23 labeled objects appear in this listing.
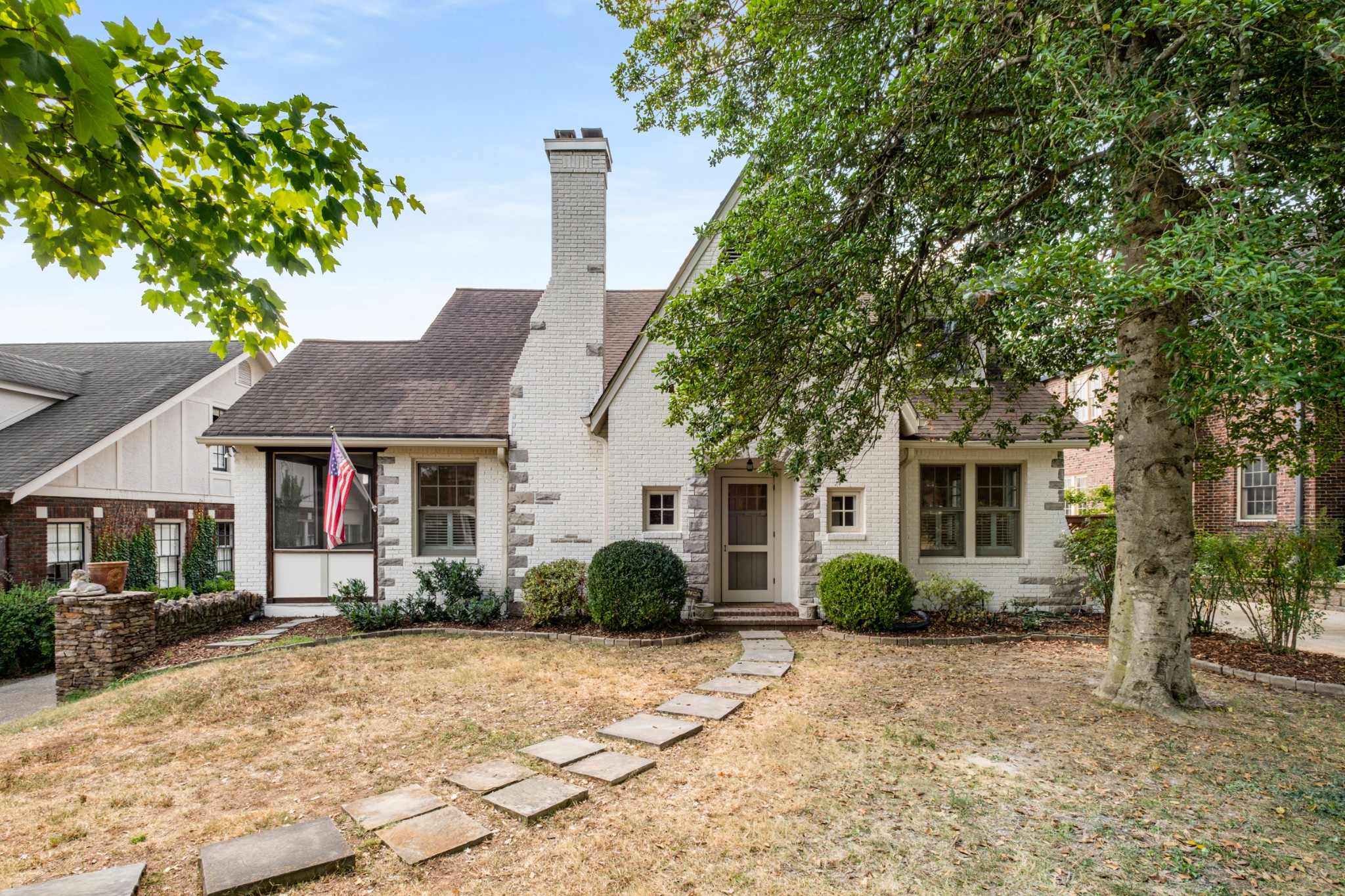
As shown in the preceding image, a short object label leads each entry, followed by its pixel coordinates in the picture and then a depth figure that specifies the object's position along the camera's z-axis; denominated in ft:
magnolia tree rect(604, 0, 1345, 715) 13.64
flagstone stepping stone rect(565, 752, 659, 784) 15.25
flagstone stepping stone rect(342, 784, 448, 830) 13.20
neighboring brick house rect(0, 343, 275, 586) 41.14
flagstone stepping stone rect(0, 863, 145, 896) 10.48
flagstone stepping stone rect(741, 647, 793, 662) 27.22
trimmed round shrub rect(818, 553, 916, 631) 31.35
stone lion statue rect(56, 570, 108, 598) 28.94
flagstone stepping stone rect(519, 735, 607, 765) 16.34
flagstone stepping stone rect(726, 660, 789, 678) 25.05
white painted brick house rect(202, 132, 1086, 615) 34.88
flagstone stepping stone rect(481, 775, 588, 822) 13.44
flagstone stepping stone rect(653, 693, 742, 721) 20.22
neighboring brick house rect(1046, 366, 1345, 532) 48.55
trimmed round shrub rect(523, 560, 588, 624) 33.63
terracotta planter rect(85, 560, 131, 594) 29.73
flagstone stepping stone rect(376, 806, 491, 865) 11.95
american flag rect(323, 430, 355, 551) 31.99
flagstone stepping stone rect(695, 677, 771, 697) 22.71
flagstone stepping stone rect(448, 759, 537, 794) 14.73
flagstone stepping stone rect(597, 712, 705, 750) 17.81
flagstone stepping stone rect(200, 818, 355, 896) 10.90
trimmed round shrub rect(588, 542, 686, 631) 30.91
